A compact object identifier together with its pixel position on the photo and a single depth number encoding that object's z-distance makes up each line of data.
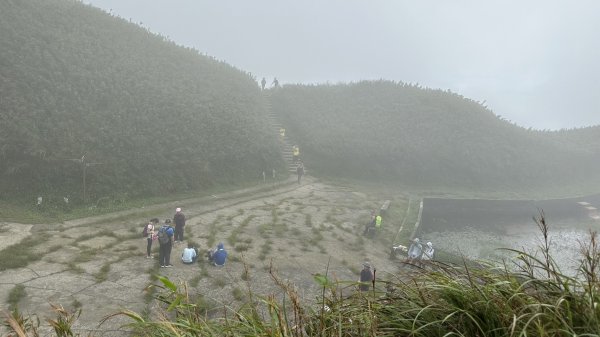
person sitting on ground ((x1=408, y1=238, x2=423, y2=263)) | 14.30
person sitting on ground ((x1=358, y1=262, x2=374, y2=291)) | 10.01
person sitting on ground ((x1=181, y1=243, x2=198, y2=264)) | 11.45
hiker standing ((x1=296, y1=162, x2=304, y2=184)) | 25.14
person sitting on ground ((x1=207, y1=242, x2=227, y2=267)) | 11.36
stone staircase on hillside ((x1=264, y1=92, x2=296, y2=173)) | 28.75
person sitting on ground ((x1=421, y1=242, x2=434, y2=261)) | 14.39
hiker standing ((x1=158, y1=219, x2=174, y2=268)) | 10.87
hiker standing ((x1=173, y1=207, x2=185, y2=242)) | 13.09
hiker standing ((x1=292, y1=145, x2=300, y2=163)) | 29.07
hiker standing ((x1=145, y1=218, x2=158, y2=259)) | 11.47
